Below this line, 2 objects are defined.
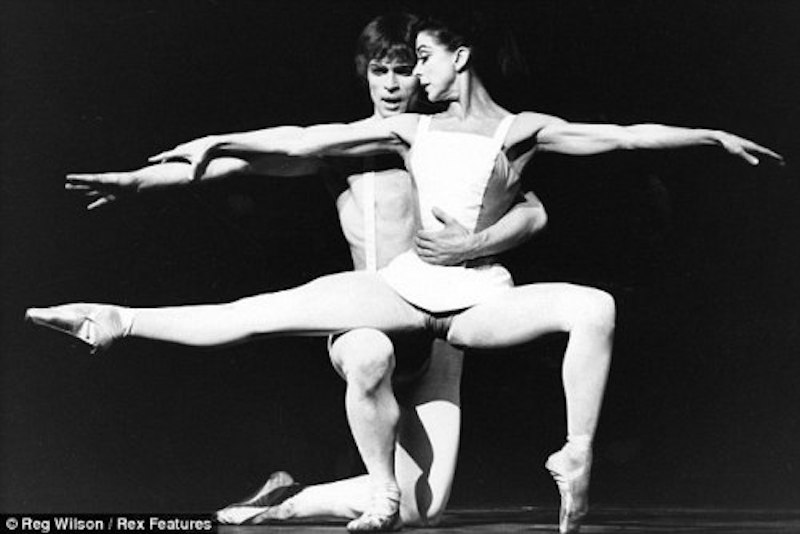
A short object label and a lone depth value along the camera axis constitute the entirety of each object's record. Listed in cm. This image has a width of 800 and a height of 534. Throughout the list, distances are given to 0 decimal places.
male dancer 952
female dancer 927
